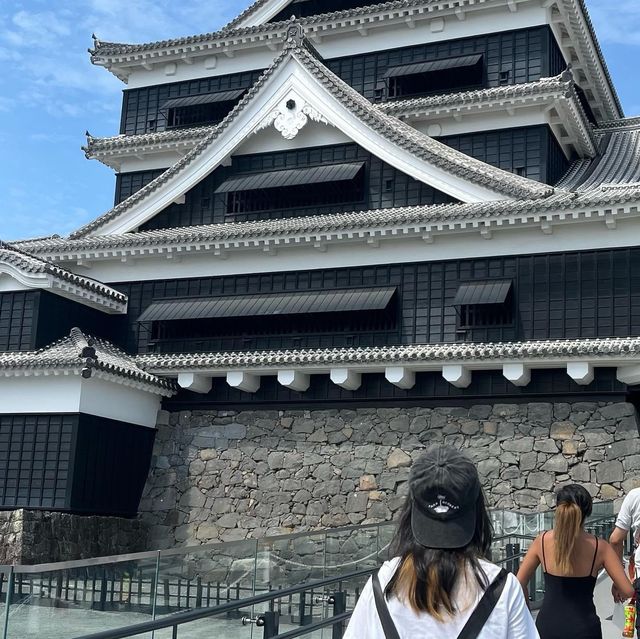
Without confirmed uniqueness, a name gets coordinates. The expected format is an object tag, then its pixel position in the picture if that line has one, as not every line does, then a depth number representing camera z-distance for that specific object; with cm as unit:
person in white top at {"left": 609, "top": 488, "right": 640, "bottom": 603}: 668
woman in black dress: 534
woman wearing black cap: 290
